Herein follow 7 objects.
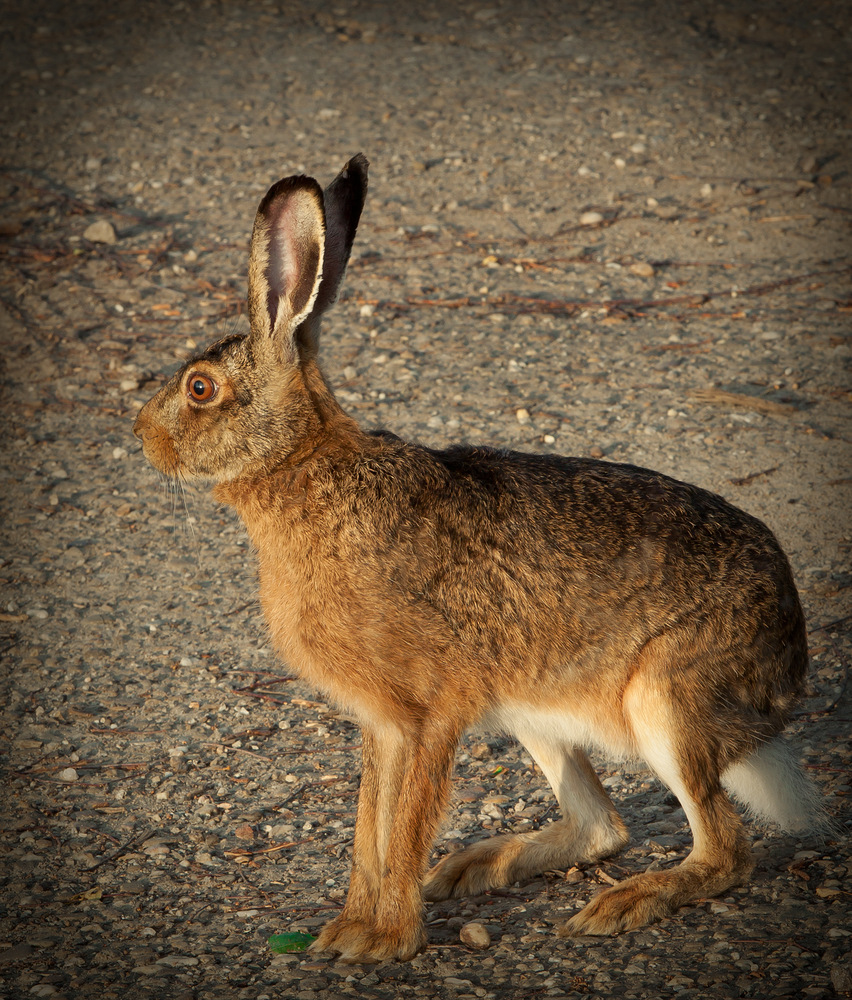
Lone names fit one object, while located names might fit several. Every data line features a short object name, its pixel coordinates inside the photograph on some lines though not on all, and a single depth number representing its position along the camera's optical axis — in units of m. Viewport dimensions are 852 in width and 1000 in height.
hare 6.84
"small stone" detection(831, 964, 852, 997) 6.26
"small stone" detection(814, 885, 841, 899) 7.09
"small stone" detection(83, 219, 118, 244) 16.81
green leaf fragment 6.86
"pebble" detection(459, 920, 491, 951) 6.84
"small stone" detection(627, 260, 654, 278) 16.25
